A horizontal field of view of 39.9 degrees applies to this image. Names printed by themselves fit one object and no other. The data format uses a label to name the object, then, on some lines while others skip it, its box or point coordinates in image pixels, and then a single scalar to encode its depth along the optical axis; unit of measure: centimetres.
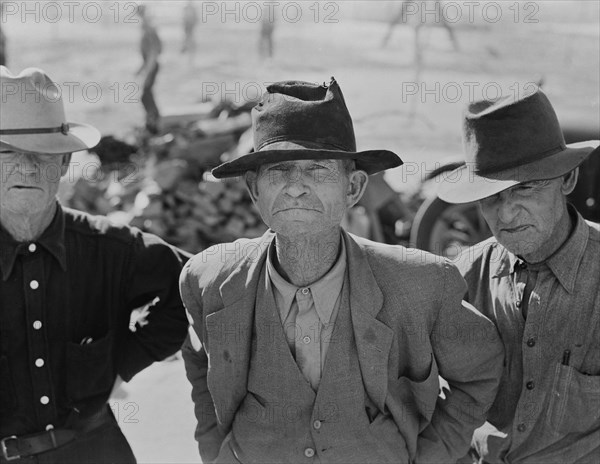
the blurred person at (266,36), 1722
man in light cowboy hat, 261
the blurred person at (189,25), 1744
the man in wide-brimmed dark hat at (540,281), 234
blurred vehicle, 532
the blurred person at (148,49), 1114
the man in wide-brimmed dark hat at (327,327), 215
